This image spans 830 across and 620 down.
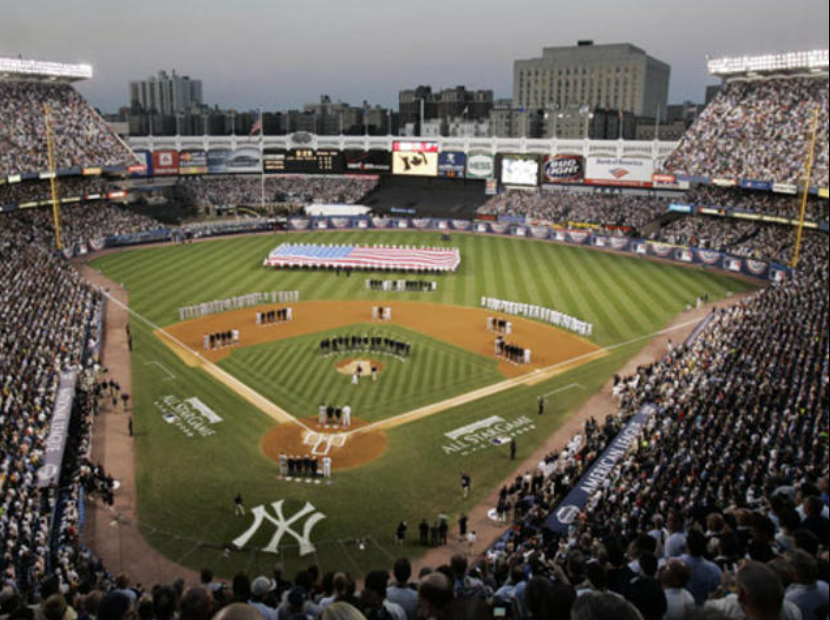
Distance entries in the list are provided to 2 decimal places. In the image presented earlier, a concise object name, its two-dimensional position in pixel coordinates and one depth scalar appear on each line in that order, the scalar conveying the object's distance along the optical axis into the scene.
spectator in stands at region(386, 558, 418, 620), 7.02
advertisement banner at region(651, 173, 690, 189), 67.88
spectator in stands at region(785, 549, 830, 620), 5.72
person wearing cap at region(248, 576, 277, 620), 8.69
